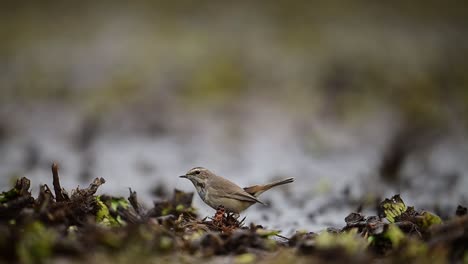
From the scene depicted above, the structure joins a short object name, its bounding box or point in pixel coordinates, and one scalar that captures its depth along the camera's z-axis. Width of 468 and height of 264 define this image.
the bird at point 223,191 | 11.50
